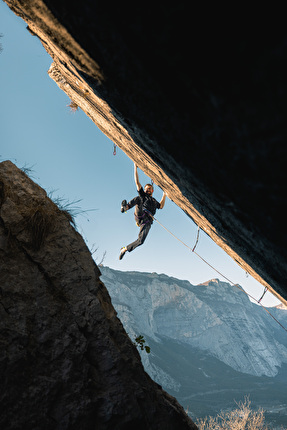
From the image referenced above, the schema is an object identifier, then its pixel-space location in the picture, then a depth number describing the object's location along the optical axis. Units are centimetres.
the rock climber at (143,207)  726
